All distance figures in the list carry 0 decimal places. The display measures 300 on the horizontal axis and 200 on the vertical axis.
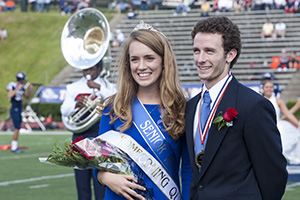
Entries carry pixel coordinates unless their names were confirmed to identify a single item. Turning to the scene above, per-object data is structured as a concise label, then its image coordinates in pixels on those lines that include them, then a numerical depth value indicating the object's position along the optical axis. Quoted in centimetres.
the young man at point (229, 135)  447
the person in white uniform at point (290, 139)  1584
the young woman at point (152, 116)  546
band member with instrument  920
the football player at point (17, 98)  2191
